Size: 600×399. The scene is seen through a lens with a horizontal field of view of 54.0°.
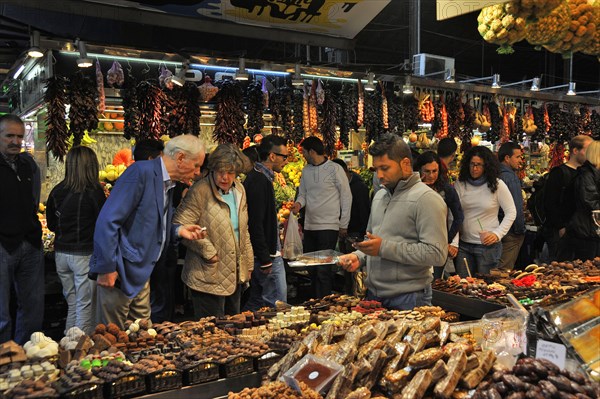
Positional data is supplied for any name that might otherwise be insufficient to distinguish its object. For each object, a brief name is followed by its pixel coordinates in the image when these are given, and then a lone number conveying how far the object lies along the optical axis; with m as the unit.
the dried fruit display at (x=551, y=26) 4.10
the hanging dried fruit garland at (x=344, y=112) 8.28
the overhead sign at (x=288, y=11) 5.82
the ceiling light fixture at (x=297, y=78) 7.82
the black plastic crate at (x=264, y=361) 3.04
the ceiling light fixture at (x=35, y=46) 6.05
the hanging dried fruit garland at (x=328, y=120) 8.06
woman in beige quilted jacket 4.66
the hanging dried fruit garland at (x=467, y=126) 9.59
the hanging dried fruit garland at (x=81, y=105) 6.11
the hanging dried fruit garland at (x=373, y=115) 8.47
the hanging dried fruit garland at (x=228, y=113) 7.12
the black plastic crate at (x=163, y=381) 2.73
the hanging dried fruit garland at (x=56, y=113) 6.07
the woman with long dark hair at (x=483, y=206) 6.04
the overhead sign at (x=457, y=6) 3.70
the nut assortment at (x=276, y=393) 2.33
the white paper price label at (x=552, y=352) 2.37
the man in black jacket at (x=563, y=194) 6.75
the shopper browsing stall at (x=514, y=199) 7.04
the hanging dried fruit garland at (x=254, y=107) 7.48
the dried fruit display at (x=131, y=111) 6.54
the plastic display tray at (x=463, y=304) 4.37
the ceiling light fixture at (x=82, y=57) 6.08
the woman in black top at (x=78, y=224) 5.34
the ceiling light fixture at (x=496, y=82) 9.92
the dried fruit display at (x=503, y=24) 3.94
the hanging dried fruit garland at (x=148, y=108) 6.55
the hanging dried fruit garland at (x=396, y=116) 8.84
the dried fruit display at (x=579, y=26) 4.26
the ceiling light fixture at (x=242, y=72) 7.16
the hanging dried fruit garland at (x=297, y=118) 7.85
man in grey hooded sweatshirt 3.57
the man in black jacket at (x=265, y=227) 5.44
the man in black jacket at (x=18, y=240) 5.07
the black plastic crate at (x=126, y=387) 2.63
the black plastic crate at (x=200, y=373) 2.82
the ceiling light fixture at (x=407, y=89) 8.79
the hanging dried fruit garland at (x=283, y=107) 7.77
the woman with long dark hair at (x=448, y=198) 5.94
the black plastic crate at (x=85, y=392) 2.53
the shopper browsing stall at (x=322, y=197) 7.27
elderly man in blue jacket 3.86
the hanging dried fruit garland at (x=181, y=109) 6.80
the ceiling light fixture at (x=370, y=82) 8.42
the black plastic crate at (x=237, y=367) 2.93
